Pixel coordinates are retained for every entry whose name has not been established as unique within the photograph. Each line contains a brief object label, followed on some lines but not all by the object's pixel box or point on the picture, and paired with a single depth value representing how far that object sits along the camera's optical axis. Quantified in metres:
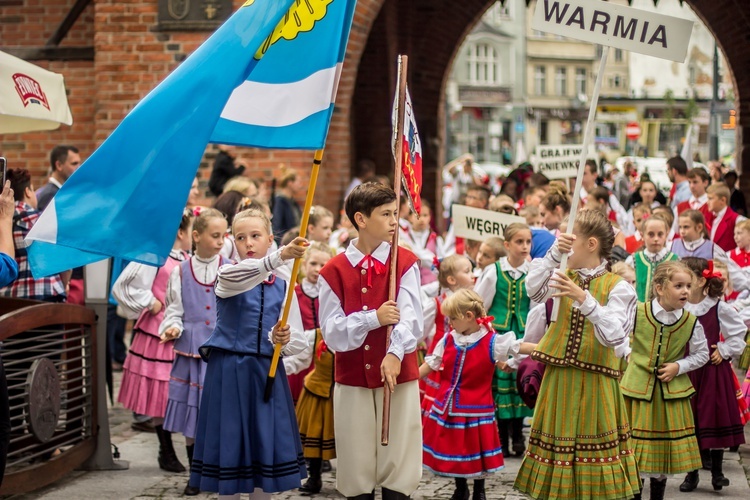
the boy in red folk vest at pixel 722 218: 10.66
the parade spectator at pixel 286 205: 11.12
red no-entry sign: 39.16
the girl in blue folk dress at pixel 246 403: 5.58
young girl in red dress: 6.31
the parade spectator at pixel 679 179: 13.48
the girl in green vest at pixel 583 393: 5.61
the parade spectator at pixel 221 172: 11.16
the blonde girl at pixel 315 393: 6.80
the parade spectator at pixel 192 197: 9.17
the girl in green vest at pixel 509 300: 7.66
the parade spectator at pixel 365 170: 14.55
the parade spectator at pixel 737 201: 13.86
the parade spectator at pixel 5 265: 4.78
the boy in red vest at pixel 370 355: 5.29
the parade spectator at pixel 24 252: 7.53
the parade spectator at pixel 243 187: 8.85
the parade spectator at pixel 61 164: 9.51
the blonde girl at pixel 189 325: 6.72
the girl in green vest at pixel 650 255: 8.35
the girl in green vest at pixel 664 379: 6.24
